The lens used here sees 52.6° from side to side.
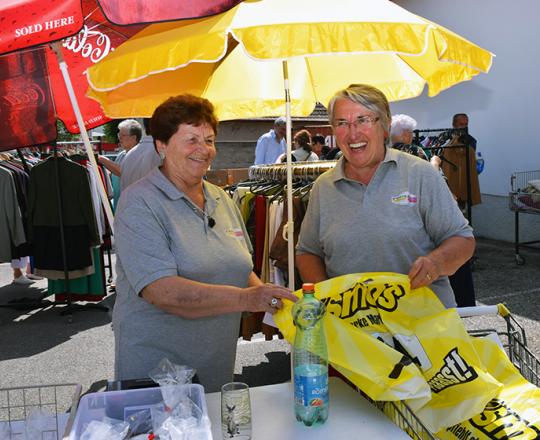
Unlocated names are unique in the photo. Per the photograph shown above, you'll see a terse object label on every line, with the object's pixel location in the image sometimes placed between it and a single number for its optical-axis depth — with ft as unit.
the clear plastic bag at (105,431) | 4.95
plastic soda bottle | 5.55
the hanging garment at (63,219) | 20.88
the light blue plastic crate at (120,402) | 5.36
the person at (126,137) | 22.36
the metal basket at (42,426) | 5.56
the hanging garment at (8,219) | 22.16
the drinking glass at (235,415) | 5.44
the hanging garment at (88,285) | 22.12
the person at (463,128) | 25.72
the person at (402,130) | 19.44
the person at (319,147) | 36.65
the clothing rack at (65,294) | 20.47
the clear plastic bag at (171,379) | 5.28
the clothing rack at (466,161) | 25.36
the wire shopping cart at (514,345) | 6.81
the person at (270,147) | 28.96
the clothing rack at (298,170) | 13.24
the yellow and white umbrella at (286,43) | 6.47
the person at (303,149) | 26.66
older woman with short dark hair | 6.46
